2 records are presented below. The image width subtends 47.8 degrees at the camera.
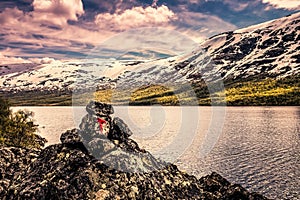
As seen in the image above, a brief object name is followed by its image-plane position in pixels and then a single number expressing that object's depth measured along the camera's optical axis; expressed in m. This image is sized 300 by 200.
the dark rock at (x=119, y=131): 15.53
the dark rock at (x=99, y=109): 16.61
